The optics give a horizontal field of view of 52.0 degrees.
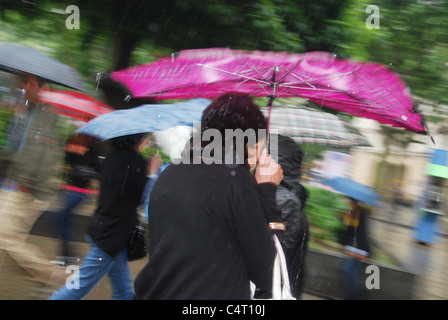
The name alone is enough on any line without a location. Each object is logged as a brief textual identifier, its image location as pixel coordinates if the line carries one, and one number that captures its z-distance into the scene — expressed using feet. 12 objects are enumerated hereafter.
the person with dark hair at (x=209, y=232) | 6.27
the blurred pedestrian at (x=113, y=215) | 11.05
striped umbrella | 11.57
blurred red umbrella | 14.23
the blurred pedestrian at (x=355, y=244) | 15.78
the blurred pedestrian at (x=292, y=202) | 9.48
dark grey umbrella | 13.97
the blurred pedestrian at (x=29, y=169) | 12.97
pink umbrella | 8.94
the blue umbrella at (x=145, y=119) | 10.46
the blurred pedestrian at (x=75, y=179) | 15.12
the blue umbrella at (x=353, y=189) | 14.97
